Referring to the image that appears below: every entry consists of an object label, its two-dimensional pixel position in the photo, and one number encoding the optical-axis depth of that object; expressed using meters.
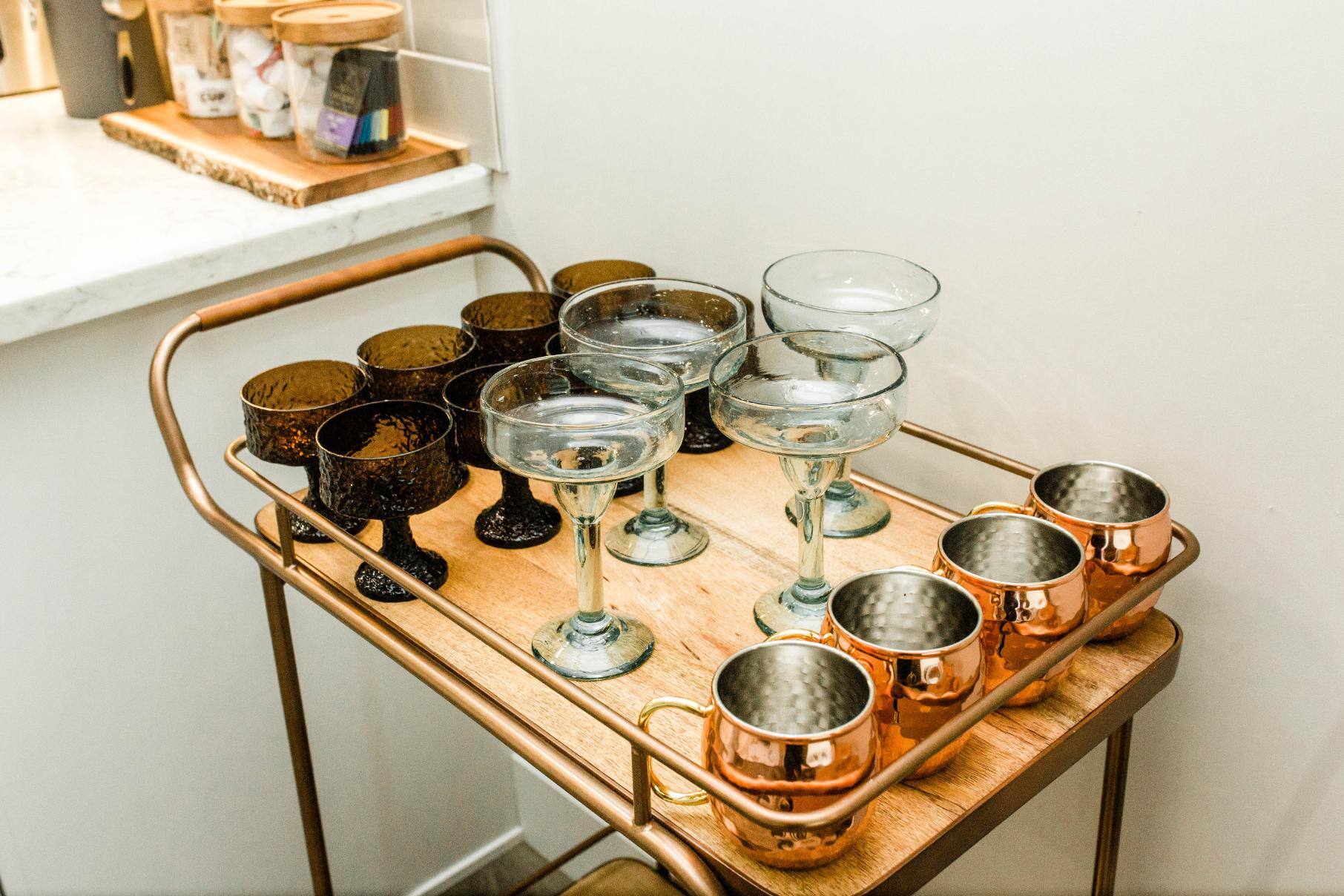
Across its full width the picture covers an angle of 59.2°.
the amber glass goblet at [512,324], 1.04
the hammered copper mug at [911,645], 0.67
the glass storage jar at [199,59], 1.45
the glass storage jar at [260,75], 1.38
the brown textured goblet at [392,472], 0.86
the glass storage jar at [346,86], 1.29
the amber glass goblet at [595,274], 1.13
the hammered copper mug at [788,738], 0.61
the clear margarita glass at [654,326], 0.96
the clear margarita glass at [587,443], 0.76
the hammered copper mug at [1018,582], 0.72
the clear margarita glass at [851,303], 0.88
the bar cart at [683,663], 0.66
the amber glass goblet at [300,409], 0.94
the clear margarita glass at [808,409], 0.77
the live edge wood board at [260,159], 1.27
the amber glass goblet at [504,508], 0.97
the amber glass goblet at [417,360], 0.98
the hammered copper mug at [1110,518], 0.78
